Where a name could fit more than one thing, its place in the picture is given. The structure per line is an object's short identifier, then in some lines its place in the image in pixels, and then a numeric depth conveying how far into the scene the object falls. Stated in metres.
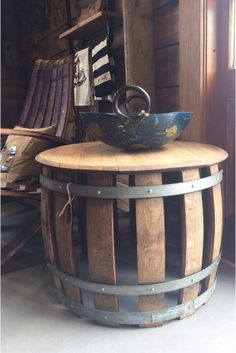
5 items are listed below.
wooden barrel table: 1.04
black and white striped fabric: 2.05
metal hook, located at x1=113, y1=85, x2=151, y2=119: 1.08
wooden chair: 1.56
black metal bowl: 1.10
